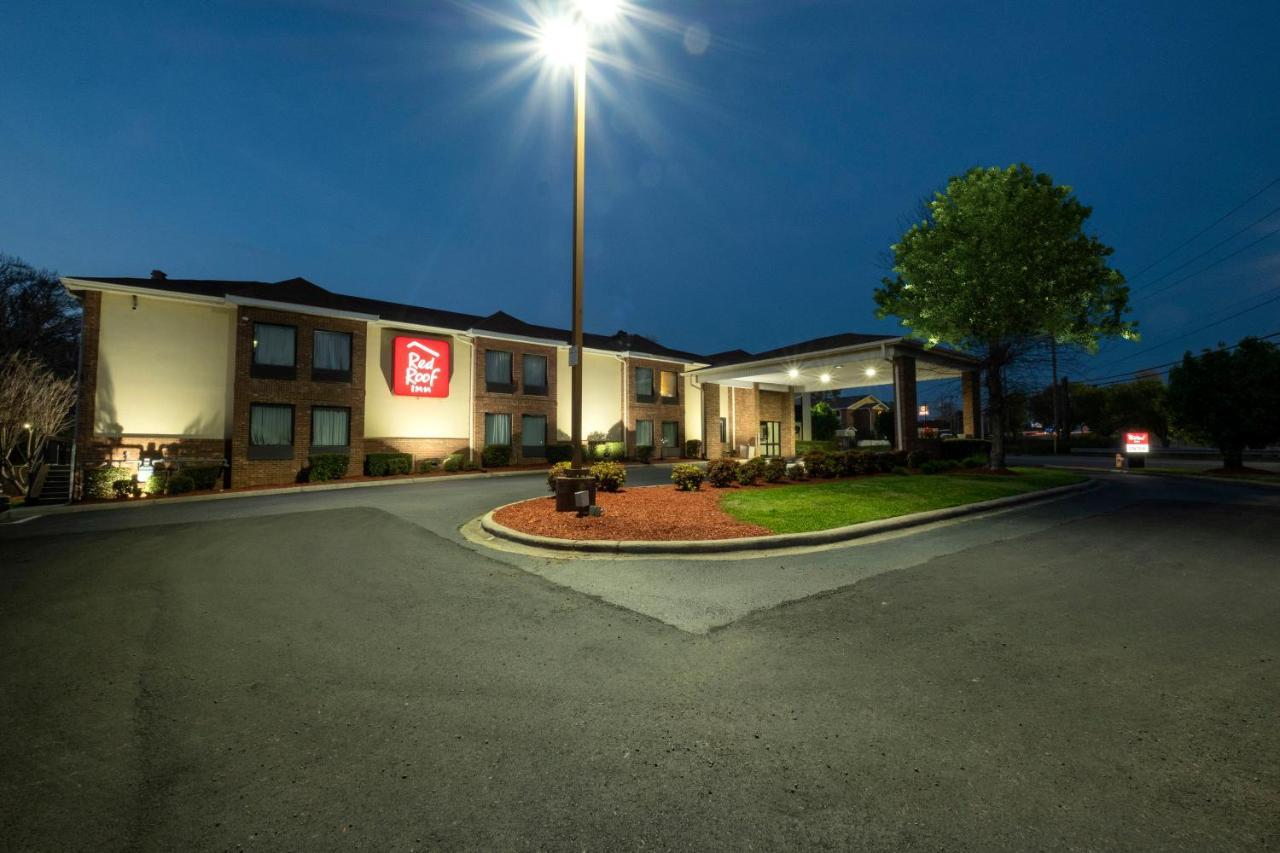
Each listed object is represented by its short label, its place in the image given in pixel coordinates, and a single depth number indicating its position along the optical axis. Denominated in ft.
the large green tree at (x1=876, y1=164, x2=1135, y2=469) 56.80
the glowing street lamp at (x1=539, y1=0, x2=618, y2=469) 30.25
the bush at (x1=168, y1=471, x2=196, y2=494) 55.31
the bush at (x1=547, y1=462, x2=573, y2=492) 40.57
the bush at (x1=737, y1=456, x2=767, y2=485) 44.88
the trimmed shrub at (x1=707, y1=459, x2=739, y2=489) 44.47
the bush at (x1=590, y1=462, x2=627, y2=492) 41.78
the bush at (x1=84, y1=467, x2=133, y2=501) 52.11
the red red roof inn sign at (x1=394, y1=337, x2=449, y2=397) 75.10
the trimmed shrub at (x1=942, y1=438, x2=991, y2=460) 71.87
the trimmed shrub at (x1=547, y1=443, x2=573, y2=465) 87.10
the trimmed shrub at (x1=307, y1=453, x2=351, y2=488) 63.72
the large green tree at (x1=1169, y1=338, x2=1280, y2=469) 67.41
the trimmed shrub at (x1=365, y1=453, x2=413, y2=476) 68.39
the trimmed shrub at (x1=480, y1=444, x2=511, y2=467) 80.18
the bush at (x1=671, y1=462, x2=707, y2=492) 41.22
